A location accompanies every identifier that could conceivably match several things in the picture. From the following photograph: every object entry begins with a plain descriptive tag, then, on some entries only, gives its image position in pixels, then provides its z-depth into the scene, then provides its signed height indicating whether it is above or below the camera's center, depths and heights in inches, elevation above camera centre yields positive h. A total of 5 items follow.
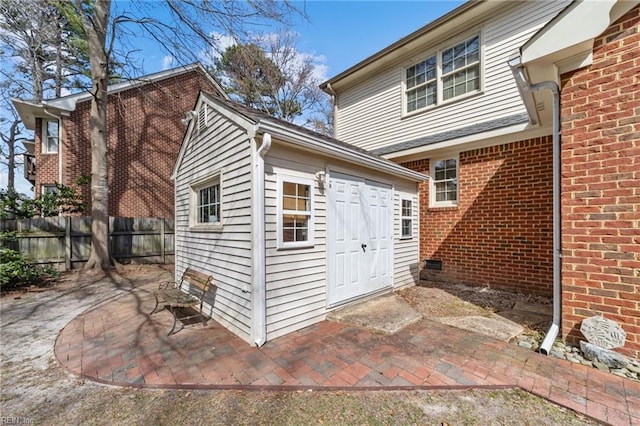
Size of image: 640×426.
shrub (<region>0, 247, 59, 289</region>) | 245.4 -58.9
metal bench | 169.2 -57.0
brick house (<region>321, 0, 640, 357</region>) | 117.3 +53.8
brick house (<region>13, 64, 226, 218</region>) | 437.1 +130.7
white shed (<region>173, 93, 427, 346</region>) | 145.5 -5.5
